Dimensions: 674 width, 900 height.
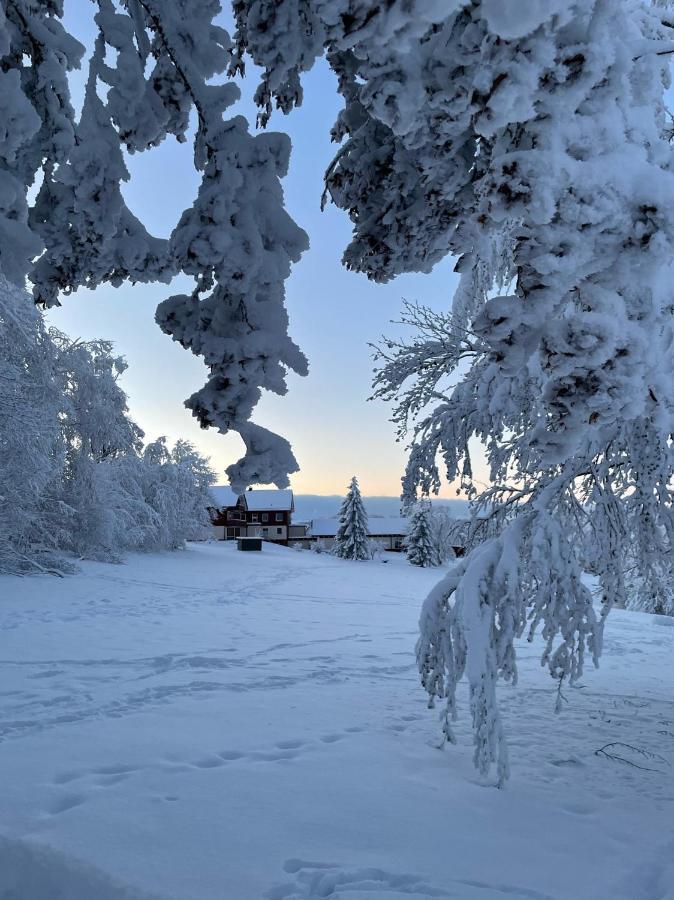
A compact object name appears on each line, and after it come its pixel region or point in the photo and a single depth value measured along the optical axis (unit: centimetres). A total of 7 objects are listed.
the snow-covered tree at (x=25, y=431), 1362
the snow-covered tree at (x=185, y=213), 233
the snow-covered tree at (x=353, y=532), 3738
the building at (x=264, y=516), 6656
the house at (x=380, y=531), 6675
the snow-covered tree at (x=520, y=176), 145
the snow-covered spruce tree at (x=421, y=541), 3569
